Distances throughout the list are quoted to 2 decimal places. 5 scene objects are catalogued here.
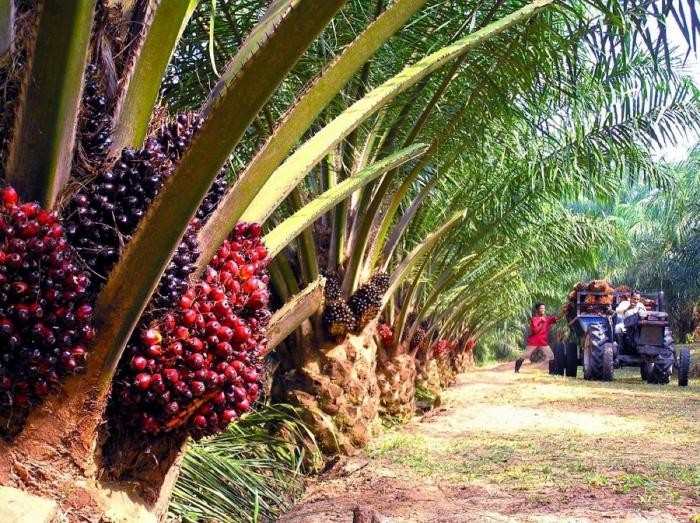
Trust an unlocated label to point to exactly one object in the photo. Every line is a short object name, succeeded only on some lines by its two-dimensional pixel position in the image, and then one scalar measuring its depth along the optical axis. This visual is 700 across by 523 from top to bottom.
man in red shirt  15.33
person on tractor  12.48
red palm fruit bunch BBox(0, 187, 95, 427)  1.53
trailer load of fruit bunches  16.02
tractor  11.89
